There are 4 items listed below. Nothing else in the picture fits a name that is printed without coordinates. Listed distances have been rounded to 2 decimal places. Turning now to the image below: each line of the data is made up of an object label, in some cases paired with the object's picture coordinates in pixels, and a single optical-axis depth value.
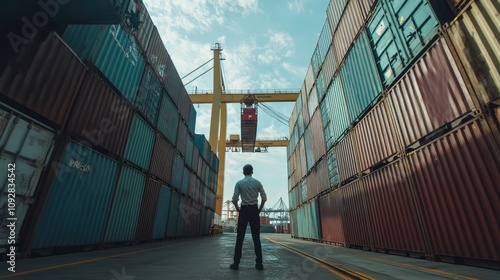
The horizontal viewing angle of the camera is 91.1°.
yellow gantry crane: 26.81
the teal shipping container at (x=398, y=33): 6.21
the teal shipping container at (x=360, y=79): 8.86
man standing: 4.61
